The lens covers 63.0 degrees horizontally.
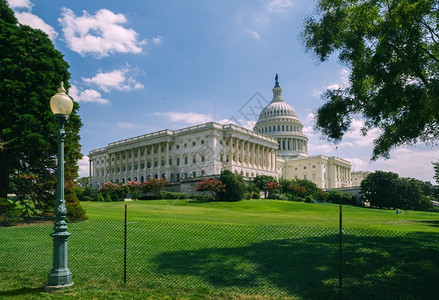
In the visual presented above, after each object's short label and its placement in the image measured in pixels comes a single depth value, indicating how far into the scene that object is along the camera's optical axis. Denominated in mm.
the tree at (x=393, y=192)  88125
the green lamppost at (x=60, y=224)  9680
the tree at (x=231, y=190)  64812
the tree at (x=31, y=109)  22156
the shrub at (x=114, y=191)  71438
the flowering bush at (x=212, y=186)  64062
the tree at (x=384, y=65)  14156
